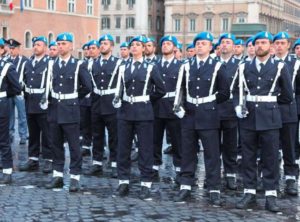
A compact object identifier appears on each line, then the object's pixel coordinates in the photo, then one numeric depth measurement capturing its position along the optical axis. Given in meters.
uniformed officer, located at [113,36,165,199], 12.58
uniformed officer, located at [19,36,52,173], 15.09
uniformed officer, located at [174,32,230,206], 11.92
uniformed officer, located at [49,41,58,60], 15.81
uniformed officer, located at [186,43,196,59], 18.04
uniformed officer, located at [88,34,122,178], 15.12
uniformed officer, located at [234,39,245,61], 15.44
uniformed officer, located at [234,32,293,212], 11.45
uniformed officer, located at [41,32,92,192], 13.11
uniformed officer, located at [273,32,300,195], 13.06
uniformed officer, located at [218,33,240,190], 13.79
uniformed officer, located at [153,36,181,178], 14.52
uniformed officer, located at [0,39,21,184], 13.65
